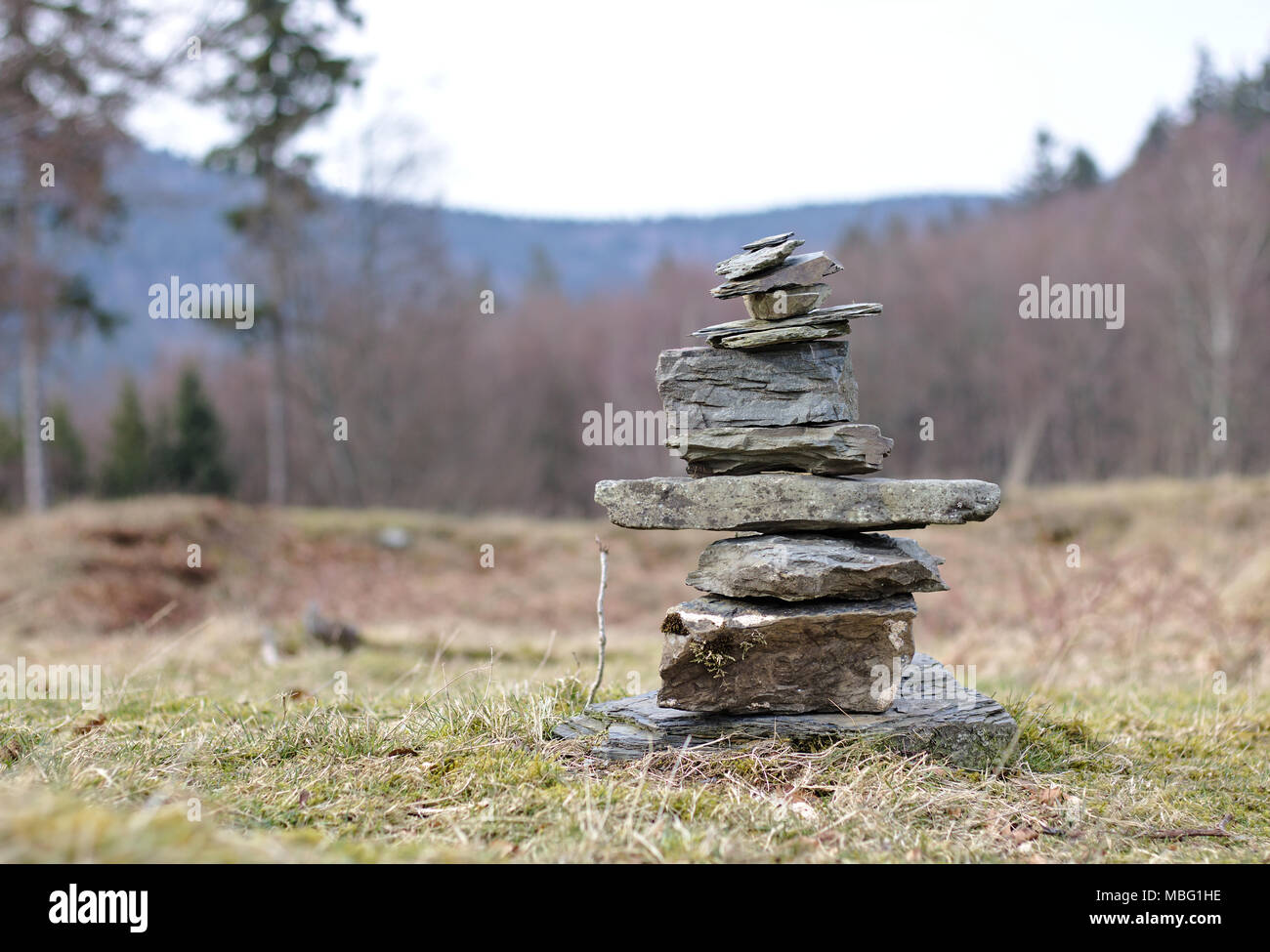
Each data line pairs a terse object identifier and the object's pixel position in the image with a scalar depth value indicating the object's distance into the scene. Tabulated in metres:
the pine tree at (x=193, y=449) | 23.47
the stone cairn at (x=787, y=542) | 4.10
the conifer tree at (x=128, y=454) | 22.78
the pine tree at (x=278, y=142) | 21.06
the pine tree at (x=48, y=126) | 9.73
